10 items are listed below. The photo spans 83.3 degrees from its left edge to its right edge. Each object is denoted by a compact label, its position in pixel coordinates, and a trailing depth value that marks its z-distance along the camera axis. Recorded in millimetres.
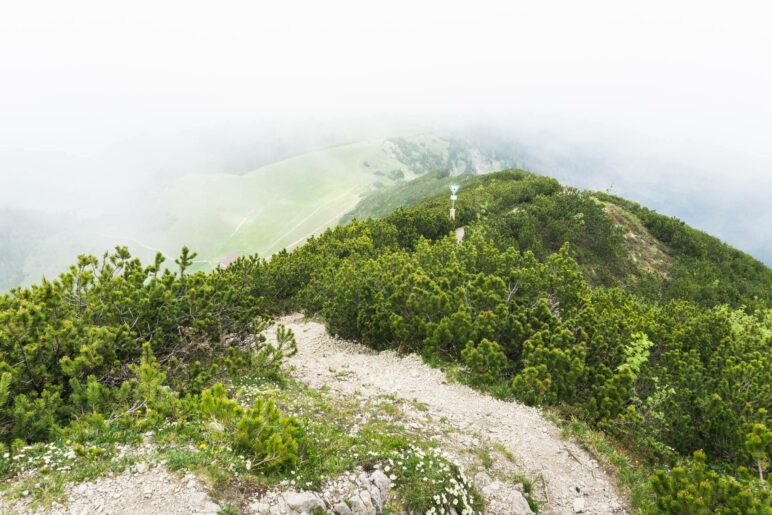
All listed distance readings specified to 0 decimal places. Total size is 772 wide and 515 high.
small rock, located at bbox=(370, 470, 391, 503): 5659
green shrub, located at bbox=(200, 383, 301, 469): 5215
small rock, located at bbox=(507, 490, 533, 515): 6316
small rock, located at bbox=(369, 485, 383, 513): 5473
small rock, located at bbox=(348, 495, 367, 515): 5286
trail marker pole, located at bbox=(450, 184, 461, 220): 25514
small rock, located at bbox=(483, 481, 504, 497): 6434
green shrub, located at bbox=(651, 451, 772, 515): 5047
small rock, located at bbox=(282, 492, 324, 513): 4973
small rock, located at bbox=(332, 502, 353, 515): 5175
